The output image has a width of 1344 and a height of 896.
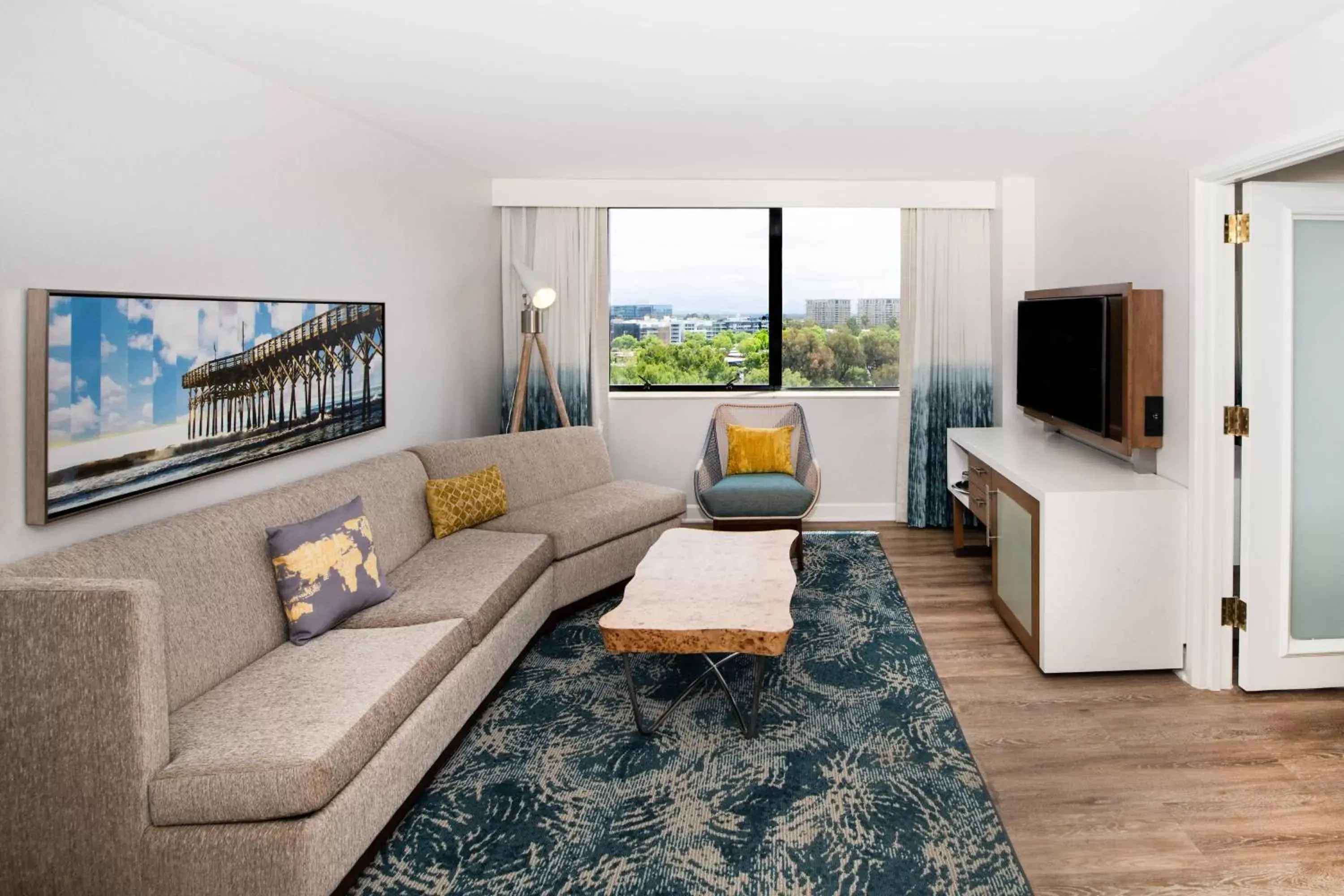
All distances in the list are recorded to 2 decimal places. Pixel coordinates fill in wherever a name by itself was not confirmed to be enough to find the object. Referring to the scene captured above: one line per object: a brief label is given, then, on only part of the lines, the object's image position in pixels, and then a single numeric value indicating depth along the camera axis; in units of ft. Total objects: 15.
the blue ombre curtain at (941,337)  19.85
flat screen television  13.08
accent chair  16.79
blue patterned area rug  7.61
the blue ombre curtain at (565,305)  20.02
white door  10.75
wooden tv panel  12.03
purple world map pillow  9.56
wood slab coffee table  9.75
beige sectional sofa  6.42
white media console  11.55
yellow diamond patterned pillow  13.85
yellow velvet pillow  18.86
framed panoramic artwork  7.91
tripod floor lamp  17.76
